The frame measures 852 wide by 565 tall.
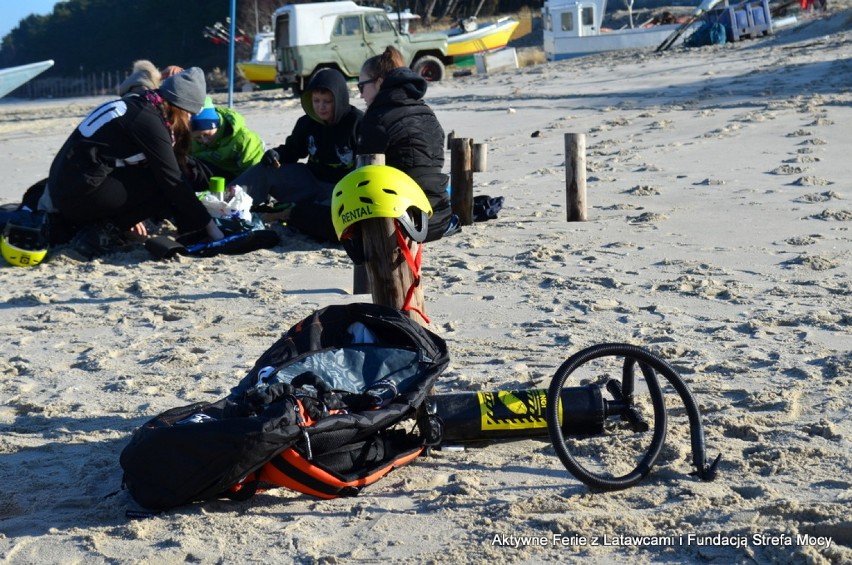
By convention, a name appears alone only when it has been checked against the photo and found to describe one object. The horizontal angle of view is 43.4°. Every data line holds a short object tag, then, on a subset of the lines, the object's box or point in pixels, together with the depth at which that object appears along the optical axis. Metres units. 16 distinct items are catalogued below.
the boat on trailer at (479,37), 25.34
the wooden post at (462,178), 7.55
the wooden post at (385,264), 4.29
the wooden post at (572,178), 7.42
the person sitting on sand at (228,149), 8.05
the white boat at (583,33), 26.97
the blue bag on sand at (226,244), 7.01
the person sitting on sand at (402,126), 6.53
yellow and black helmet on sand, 6.88
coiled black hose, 3.19
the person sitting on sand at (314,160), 7.28
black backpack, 3.15
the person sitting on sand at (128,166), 6.75
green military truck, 23.09
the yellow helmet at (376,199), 4.23
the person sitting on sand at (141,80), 7.59
